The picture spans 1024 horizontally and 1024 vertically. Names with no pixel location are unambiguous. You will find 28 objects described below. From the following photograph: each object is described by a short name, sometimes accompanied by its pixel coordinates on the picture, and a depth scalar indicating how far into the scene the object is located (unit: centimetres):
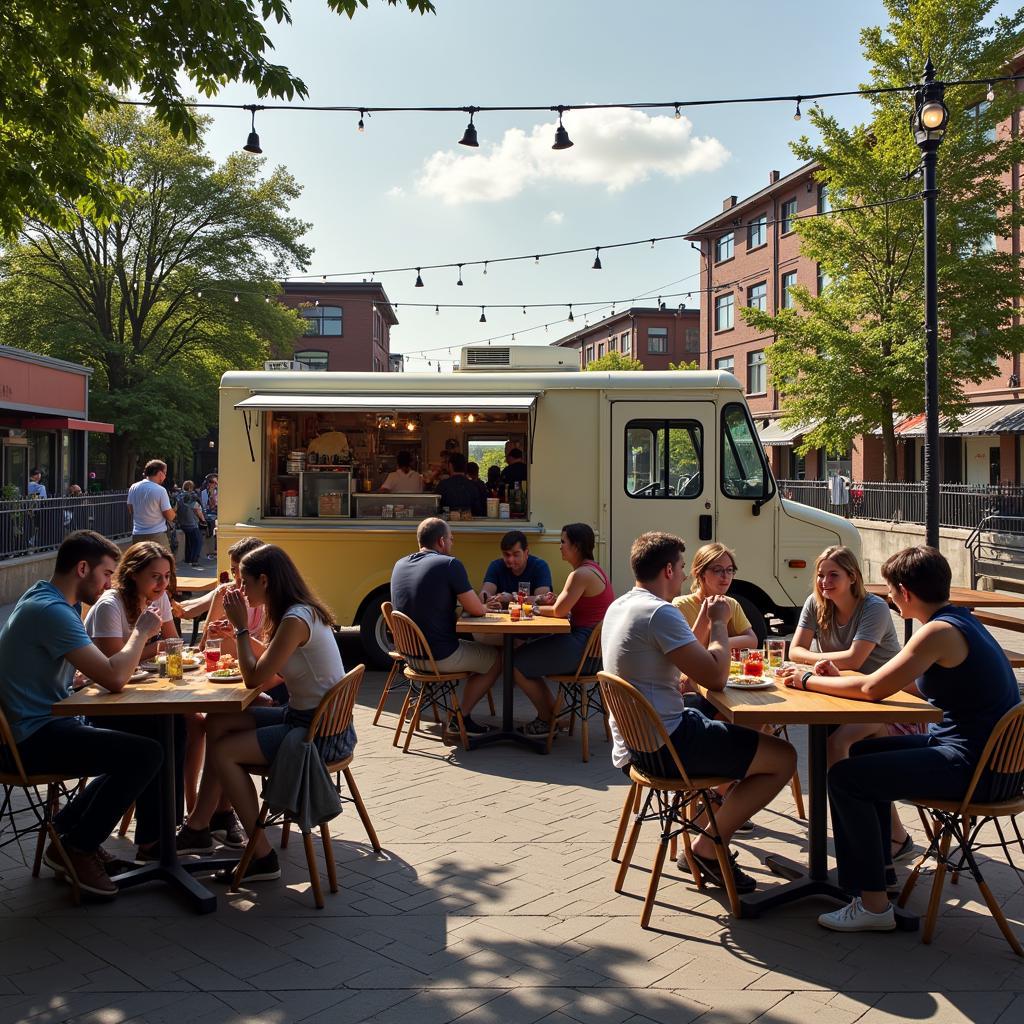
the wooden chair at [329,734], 439
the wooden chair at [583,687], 688
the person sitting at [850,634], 488
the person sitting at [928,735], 402
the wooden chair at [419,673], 707
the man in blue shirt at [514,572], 806
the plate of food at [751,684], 463
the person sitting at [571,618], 717
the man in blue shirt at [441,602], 718
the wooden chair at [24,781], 424
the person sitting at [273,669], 456
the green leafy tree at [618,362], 4625
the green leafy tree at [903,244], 1897
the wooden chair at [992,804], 394
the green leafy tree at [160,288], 3109
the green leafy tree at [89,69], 698
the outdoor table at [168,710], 429
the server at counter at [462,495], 1024
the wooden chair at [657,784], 425
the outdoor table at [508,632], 692
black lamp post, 1004
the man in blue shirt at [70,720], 435
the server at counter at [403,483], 1070
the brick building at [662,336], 5562
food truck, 952
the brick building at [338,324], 5341
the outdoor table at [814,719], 414
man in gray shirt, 440
